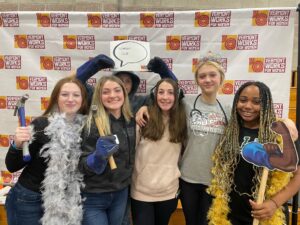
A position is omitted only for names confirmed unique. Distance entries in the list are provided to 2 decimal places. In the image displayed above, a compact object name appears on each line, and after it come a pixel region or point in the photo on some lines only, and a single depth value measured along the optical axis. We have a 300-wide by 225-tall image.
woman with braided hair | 1.59
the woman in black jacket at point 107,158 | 1.77
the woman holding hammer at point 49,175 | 1.73
